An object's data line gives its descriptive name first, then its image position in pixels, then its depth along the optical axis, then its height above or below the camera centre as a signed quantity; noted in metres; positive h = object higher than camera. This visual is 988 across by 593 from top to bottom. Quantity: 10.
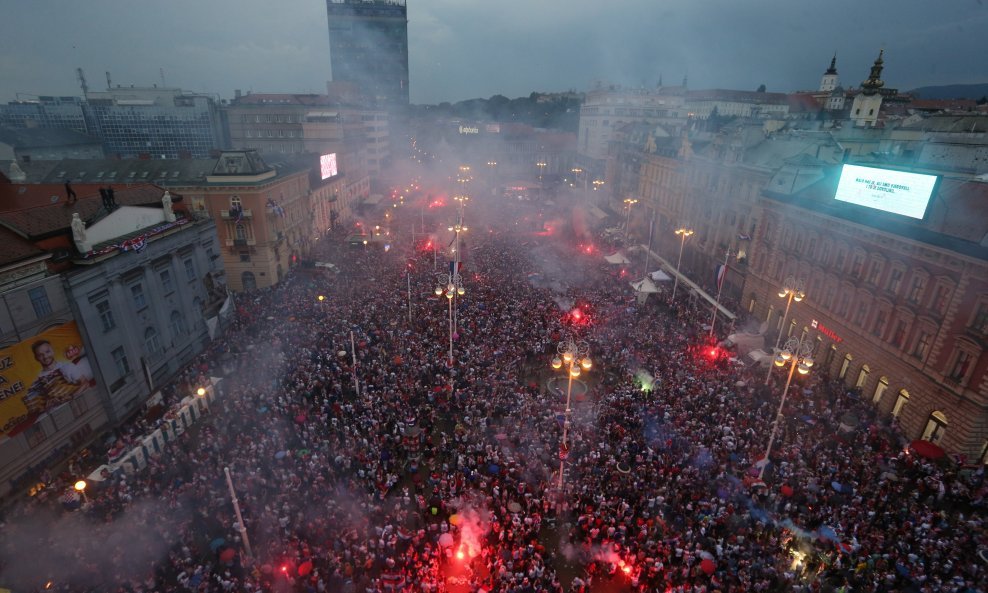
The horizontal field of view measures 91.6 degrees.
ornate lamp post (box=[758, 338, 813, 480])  17.33 -8.14
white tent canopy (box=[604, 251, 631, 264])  42.57 -12.27
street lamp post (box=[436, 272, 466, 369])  24.77 -9.25
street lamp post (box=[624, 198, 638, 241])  58.91 -11.78
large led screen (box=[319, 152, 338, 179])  55.41 -7.22
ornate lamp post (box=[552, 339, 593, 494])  16.38 -8.04
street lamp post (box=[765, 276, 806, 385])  22.50 -7.54
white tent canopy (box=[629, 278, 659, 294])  34.97 -11.90
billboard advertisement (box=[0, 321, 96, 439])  18.06 -10.72
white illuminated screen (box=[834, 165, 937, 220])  22.44 -3.22
